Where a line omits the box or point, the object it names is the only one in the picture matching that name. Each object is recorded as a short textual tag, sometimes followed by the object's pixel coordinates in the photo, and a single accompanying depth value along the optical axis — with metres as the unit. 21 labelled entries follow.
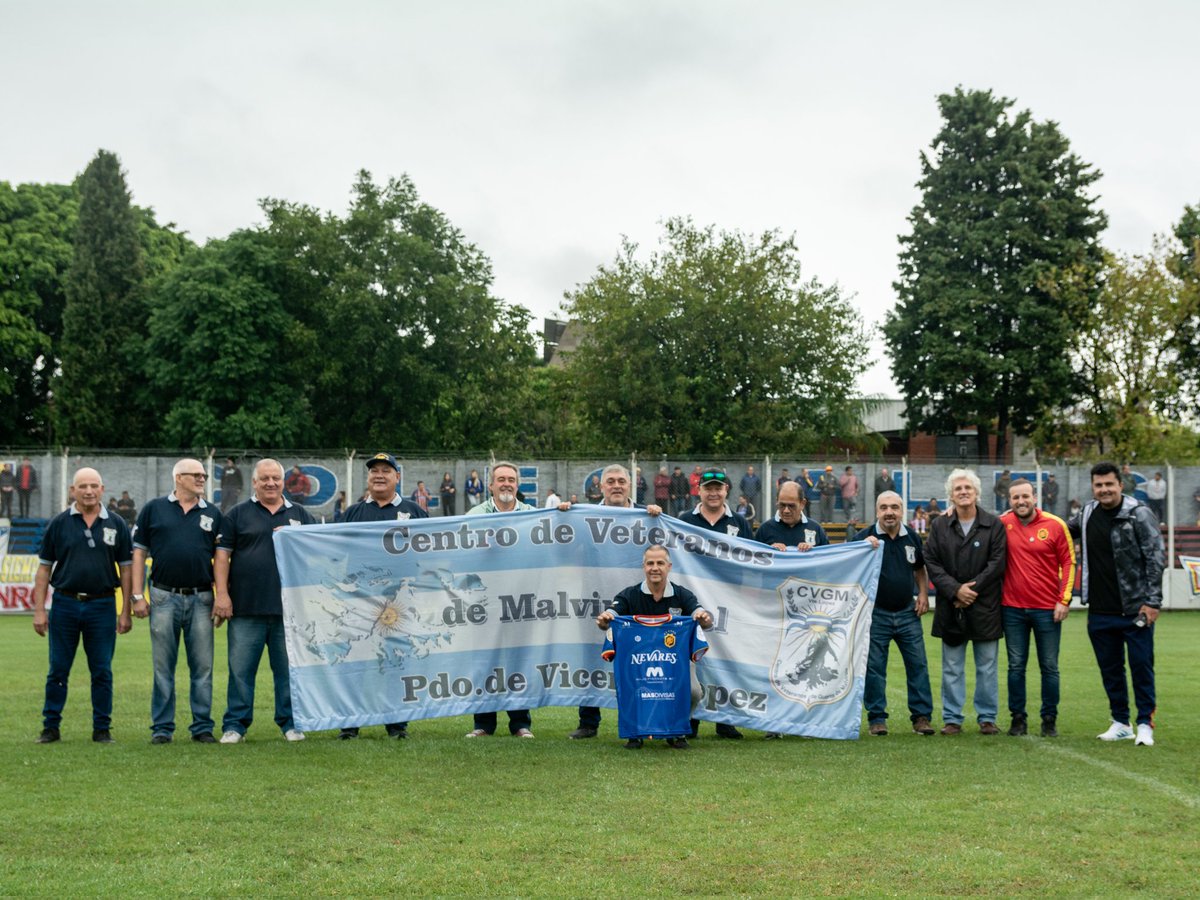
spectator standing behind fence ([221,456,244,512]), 27.69
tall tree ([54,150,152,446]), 54.69
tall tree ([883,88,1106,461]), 48.25
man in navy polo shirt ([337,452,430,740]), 10.57
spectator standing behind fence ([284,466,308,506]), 27.91
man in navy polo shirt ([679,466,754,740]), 10.67
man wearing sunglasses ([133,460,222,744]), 9.91
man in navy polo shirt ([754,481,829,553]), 10.73
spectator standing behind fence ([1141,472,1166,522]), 29.33
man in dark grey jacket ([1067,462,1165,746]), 10.13
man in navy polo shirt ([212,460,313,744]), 9.99
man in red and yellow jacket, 10.41
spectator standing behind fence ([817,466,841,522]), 29.05
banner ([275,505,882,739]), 10.30
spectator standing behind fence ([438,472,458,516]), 28.97
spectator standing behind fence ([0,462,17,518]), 26.80
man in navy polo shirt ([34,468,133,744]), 9.98
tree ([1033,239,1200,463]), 40.97
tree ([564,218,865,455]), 46.47
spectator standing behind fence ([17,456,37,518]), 27.00
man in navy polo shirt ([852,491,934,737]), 10.55
